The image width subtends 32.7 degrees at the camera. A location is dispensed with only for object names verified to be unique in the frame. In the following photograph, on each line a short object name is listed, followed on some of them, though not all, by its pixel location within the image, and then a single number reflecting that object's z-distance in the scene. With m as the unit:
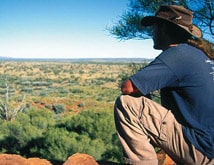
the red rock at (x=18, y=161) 3.61
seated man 2.34
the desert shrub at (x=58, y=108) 24.42
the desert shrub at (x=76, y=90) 41.06
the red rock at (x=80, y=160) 3.50
